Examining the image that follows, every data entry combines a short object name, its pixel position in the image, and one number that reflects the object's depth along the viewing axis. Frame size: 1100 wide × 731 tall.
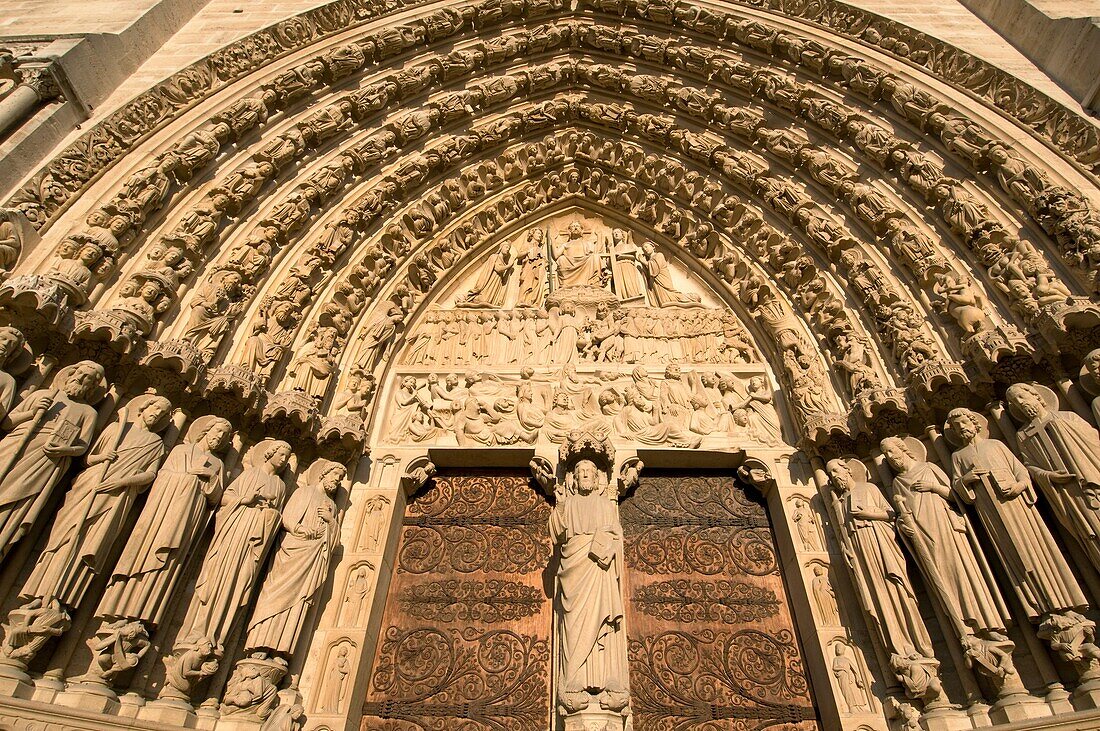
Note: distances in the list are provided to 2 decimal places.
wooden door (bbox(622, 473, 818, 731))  4.46
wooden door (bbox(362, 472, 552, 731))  4.48
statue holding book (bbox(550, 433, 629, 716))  3.88
